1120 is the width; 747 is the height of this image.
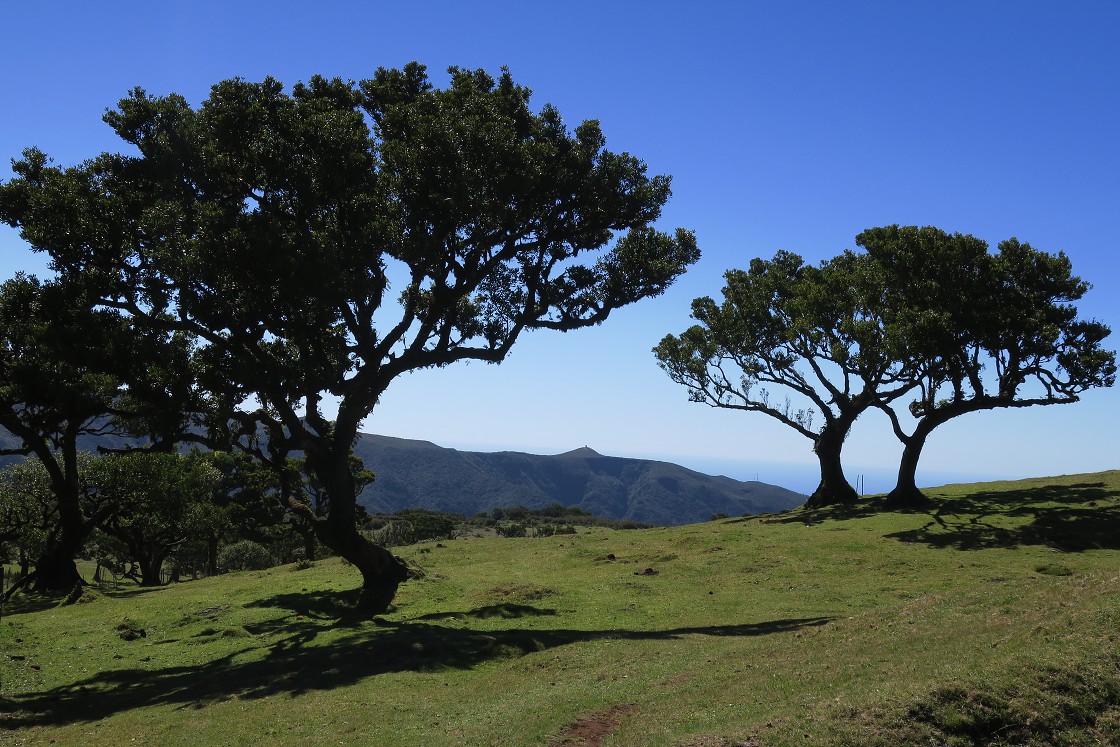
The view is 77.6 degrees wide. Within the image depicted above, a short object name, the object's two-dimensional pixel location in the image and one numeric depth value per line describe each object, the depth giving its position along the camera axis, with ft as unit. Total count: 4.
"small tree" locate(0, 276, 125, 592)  66.08
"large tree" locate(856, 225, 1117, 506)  129.70
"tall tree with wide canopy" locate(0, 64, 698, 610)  68.08
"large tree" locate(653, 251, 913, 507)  147.95
